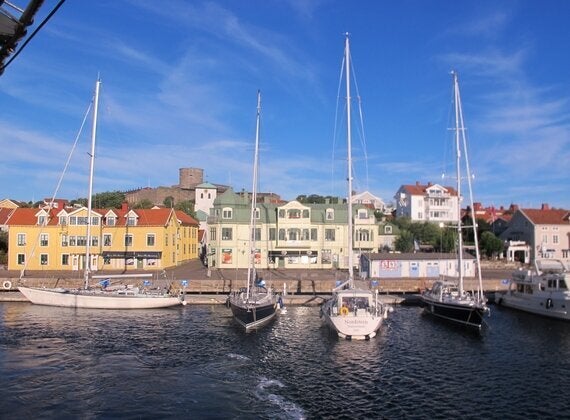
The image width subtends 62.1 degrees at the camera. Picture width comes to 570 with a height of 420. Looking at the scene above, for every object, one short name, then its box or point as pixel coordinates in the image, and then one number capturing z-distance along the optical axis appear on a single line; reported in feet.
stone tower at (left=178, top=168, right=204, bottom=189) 640.99
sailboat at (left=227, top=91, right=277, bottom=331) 120.88
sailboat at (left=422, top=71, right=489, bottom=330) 123.44
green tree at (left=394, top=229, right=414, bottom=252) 261.44
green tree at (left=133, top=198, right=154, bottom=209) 394.32
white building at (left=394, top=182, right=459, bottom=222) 374.43
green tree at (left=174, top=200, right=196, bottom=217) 406.35
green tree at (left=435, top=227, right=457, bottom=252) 271.16
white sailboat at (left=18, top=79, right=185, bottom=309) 147.64
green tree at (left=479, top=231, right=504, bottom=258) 272.72
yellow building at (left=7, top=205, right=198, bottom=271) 210.59
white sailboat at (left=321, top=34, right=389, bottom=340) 109.09
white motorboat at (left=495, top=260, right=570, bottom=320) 138.62
